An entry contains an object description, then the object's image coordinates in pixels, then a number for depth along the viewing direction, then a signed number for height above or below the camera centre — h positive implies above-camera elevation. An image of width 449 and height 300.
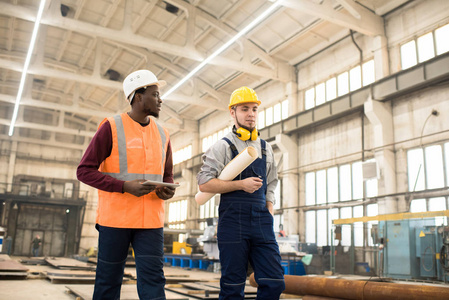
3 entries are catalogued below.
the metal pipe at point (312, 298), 6.02 -0.86
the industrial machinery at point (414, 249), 11.61 -0.23
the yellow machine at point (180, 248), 23.84 -0.82
